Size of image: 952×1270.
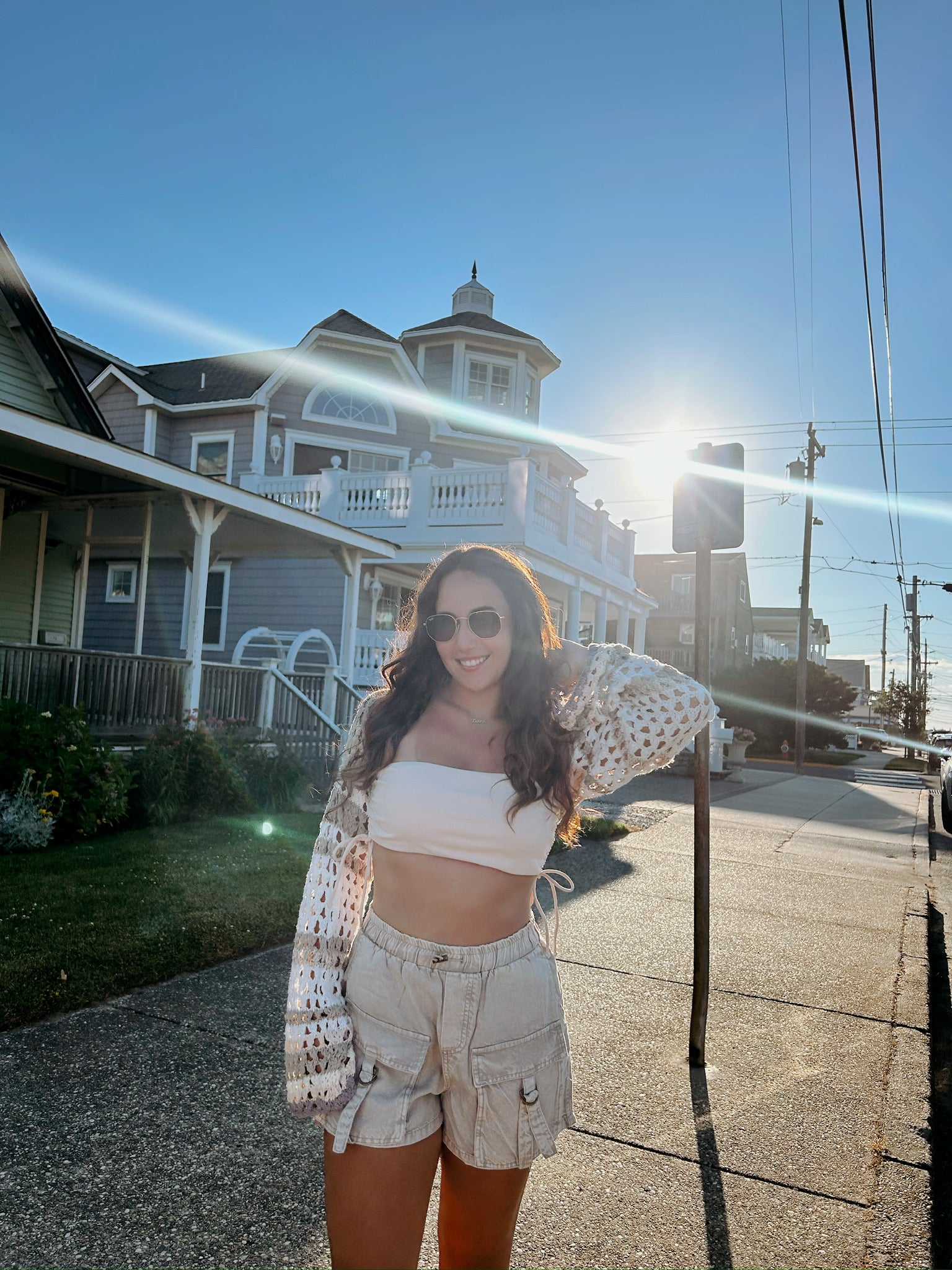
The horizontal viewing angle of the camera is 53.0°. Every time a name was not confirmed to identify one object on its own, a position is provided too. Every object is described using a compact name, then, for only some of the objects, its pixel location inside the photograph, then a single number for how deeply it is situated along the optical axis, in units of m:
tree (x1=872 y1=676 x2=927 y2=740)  46.56
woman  1.99
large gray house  16.47
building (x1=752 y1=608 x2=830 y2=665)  67.58
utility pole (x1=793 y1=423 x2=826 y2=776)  26.89
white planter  19.83
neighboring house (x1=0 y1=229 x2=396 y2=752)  9.30
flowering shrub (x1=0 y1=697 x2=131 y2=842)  7.75
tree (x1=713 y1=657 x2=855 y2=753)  31.83
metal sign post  4.37
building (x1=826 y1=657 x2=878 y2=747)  93.00
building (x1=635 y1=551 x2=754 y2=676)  44.44
